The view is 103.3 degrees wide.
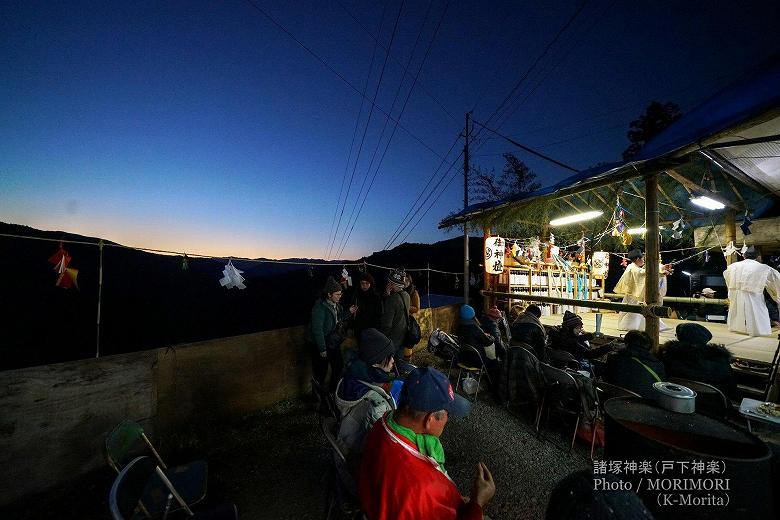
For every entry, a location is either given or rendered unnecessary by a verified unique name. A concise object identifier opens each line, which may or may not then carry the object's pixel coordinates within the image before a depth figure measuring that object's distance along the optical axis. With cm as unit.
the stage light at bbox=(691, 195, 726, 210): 628
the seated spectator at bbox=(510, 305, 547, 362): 581
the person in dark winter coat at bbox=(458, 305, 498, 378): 584
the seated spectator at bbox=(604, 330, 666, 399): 384
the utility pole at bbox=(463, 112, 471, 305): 1075
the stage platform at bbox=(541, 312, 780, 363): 589
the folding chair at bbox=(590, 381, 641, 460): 390
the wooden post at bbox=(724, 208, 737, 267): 800
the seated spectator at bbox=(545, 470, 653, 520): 99
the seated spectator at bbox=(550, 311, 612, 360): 593
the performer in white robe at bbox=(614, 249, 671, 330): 859
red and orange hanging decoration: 416
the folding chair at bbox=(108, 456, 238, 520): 179
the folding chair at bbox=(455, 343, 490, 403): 560
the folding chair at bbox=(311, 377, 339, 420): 340
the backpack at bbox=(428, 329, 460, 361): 670
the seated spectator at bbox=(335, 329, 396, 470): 234
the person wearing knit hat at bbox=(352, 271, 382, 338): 633
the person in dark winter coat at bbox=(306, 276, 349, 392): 510
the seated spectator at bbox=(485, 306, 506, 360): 600
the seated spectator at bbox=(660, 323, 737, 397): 415
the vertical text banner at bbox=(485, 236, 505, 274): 1003
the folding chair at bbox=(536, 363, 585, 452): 404
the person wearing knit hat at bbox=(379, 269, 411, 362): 586
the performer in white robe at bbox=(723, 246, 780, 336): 695
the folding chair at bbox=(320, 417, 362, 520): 215
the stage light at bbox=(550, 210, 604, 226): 864
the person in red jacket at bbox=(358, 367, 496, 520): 145
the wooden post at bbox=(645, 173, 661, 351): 568
